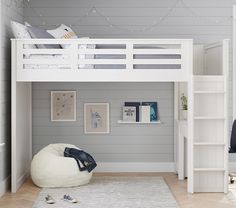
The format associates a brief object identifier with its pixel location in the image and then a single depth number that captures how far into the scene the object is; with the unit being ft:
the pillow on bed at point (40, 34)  18.33
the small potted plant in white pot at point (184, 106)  20.61
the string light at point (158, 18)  21.44
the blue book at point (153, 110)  21.56
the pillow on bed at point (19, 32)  18.06
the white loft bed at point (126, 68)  17.53
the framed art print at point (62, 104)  21.54
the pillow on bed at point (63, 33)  19.45
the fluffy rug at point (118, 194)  15.79
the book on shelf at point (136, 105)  21.50
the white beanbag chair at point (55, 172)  18.13
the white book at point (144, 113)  21.48
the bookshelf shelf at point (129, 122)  21.44
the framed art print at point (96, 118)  21.59
